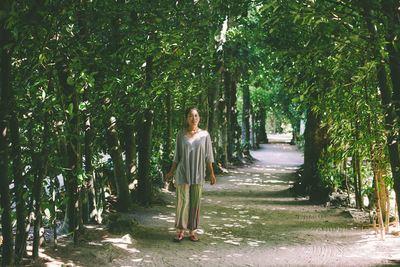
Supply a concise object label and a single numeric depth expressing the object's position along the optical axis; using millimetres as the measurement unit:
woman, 6520
